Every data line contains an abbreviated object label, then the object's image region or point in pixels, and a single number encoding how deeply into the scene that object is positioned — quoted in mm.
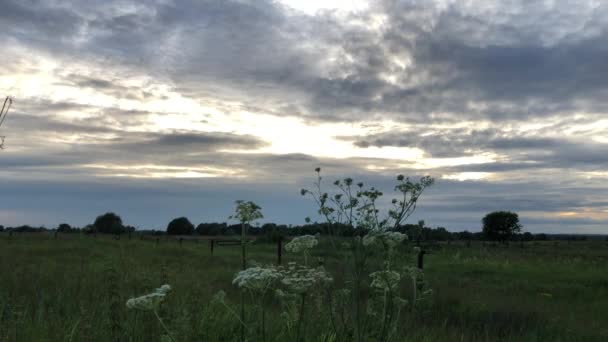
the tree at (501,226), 109325
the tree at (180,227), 110562
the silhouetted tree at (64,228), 66188
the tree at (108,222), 103812
